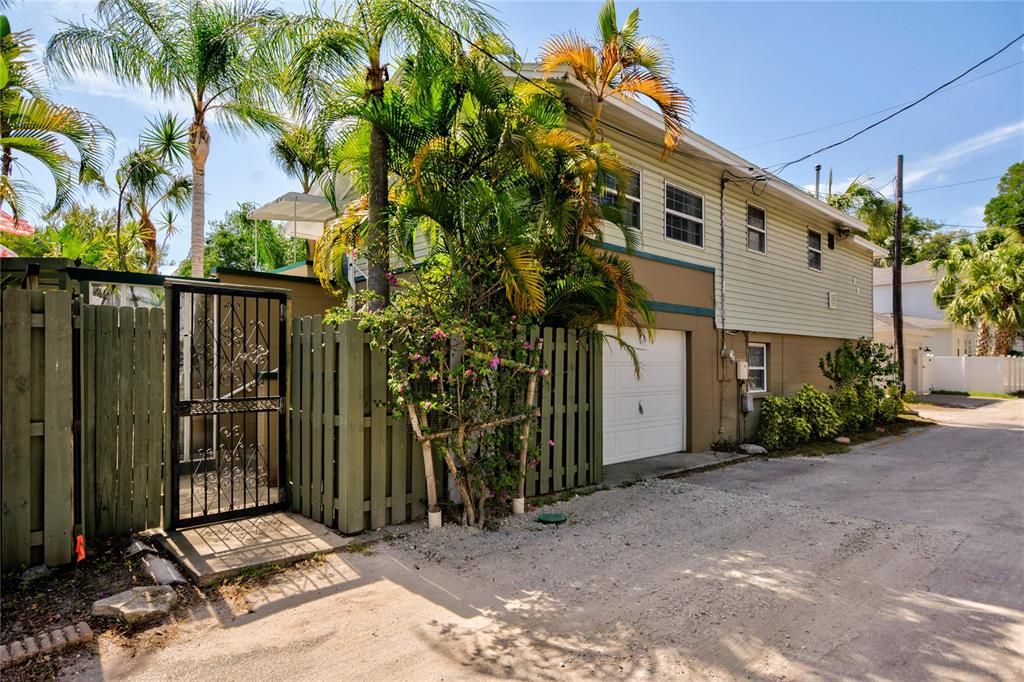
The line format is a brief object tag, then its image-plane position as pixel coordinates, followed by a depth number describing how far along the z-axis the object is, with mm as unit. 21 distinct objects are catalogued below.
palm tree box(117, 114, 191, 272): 10863
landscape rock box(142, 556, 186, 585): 3672
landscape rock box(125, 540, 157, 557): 4066
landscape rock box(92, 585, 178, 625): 3180
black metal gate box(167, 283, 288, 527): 4754
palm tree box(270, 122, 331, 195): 5953
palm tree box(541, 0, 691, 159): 6441
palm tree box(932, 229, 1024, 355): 22047
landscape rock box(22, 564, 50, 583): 3614
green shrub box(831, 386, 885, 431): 11922
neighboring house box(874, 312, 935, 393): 22422
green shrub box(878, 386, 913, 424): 13484
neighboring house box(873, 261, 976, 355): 27047
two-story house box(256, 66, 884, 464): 8422
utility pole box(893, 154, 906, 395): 16844
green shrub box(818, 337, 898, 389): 12508
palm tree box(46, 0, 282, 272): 8180
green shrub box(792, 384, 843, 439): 10766
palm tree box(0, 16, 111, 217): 5074
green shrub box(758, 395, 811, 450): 10047
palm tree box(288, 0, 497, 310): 5039
